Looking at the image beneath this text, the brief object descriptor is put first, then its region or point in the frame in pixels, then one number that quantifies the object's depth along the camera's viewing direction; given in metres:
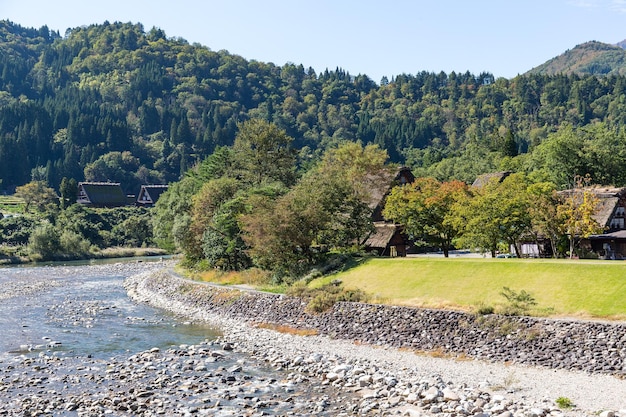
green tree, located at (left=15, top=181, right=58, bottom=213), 137.12
